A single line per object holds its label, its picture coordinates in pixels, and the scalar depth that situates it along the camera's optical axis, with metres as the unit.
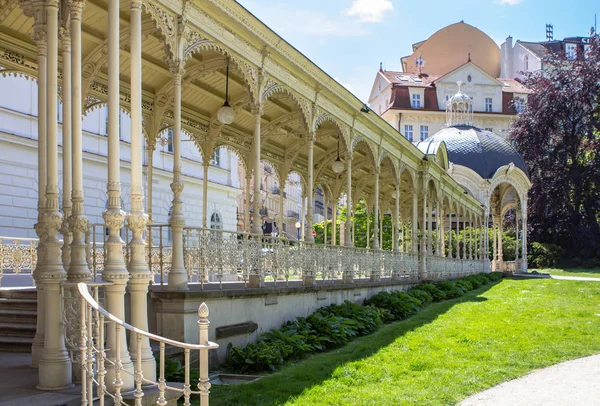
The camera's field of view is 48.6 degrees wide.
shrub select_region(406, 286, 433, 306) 20.19
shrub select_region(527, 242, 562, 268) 46.38
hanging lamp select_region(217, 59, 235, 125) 13.34
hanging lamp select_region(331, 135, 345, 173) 19.66
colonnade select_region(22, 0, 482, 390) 6.50
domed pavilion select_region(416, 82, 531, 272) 39.53
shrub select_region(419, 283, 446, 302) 22.09
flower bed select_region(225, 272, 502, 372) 9.77
